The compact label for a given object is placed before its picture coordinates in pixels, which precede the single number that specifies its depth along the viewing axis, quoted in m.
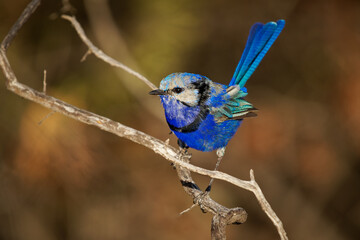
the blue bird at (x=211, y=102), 5.84
